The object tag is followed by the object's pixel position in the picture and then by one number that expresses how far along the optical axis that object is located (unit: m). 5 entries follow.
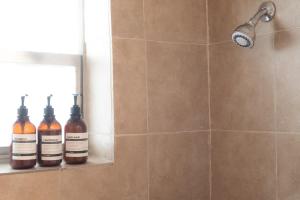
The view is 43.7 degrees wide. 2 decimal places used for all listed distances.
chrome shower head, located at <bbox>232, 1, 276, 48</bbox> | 1.17
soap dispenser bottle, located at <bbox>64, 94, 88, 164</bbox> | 1.21
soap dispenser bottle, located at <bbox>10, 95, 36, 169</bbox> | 1.11
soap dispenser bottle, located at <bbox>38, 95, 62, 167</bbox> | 1.16
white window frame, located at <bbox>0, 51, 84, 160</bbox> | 1.28
